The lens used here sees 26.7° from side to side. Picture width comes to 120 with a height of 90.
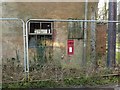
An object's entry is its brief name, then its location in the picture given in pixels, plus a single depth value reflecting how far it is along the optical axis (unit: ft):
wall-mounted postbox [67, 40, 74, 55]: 25.55
